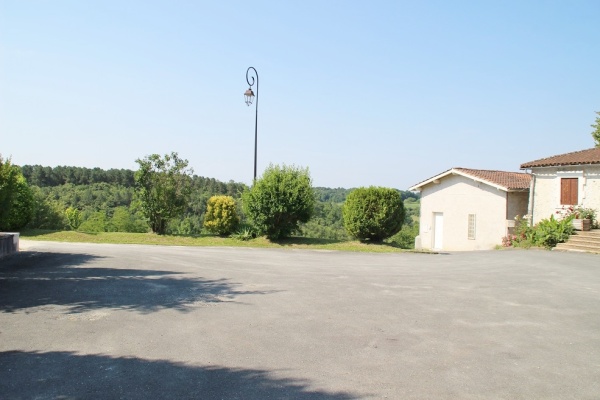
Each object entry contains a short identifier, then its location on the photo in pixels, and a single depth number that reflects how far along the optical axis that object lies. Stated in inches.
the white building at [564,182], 789.9
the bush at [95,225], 1374.3
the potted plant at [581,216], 745.6
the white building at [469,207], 920.3
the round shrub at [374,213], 818.2
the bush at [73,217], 1815.3
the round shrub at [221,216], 896.9
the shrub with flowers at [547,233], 724.7
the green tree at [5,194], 557.6
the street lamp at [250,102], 874.8
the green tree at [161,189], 894.4
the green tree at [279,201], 811.4
